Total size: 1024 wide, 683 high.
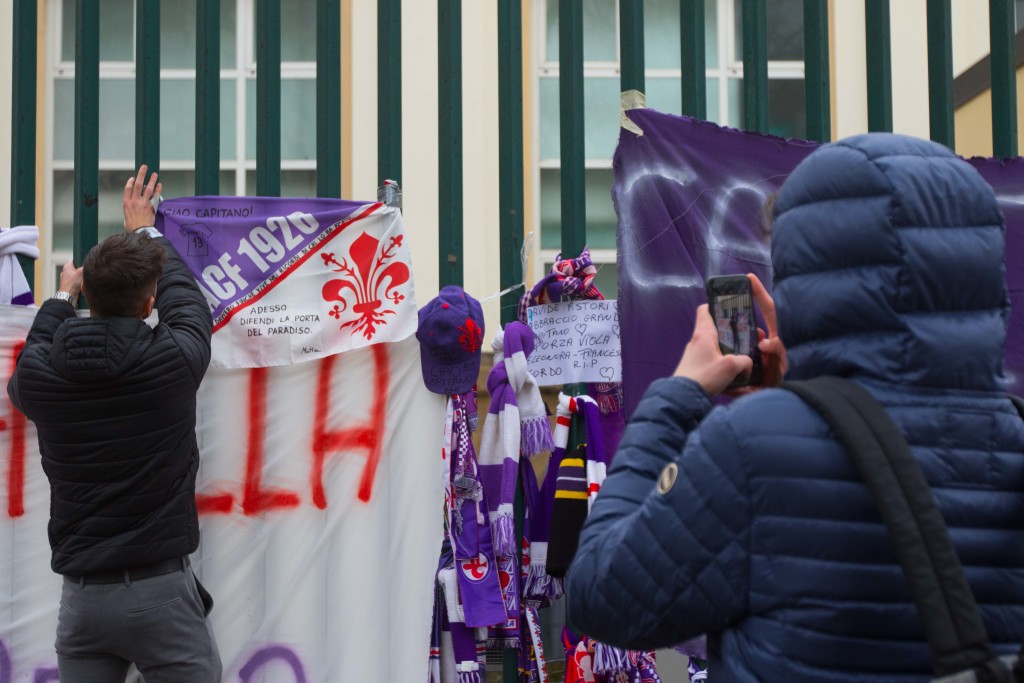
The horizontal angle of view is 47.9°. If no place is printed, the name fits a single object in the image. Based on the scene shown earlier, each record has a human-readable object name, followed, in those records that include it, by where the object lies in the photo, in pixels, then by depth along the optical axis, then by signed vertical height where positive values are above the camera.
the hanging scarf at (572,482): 3.49 -0.31
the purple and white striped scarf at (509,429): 3.68 -0.15
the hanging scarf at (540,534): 3.72 -0.49
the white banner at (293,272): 3.88 +0.38
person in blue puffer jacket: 1.65 -0.14
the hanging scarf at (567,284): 3.77 +0.32
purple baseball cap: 3.75 +0.14
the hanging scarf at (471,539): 3.59 -0.50
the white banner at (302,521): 3.80 -0.45
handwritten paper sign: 3.78 +0.12
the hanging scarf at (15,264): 3.89 +0.43
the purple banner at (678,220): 3.67 +0.53
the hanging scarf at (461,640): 3.65 -0.82
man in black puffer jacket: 3.23 -0.24
